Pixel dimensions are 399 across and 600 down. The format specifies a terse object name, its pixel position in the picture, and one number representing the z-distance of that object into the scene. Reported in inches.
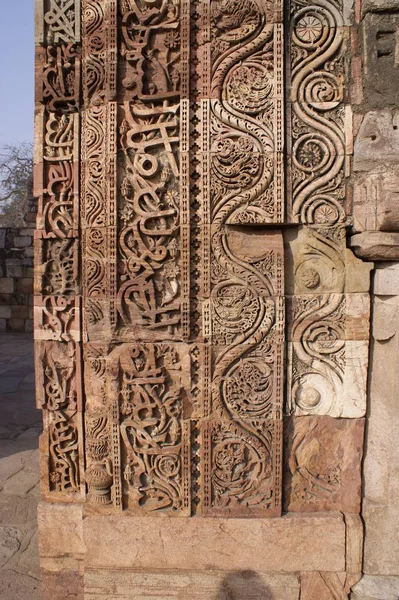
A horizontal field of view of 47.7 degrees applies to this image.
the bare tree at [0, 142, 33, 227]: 907.4
